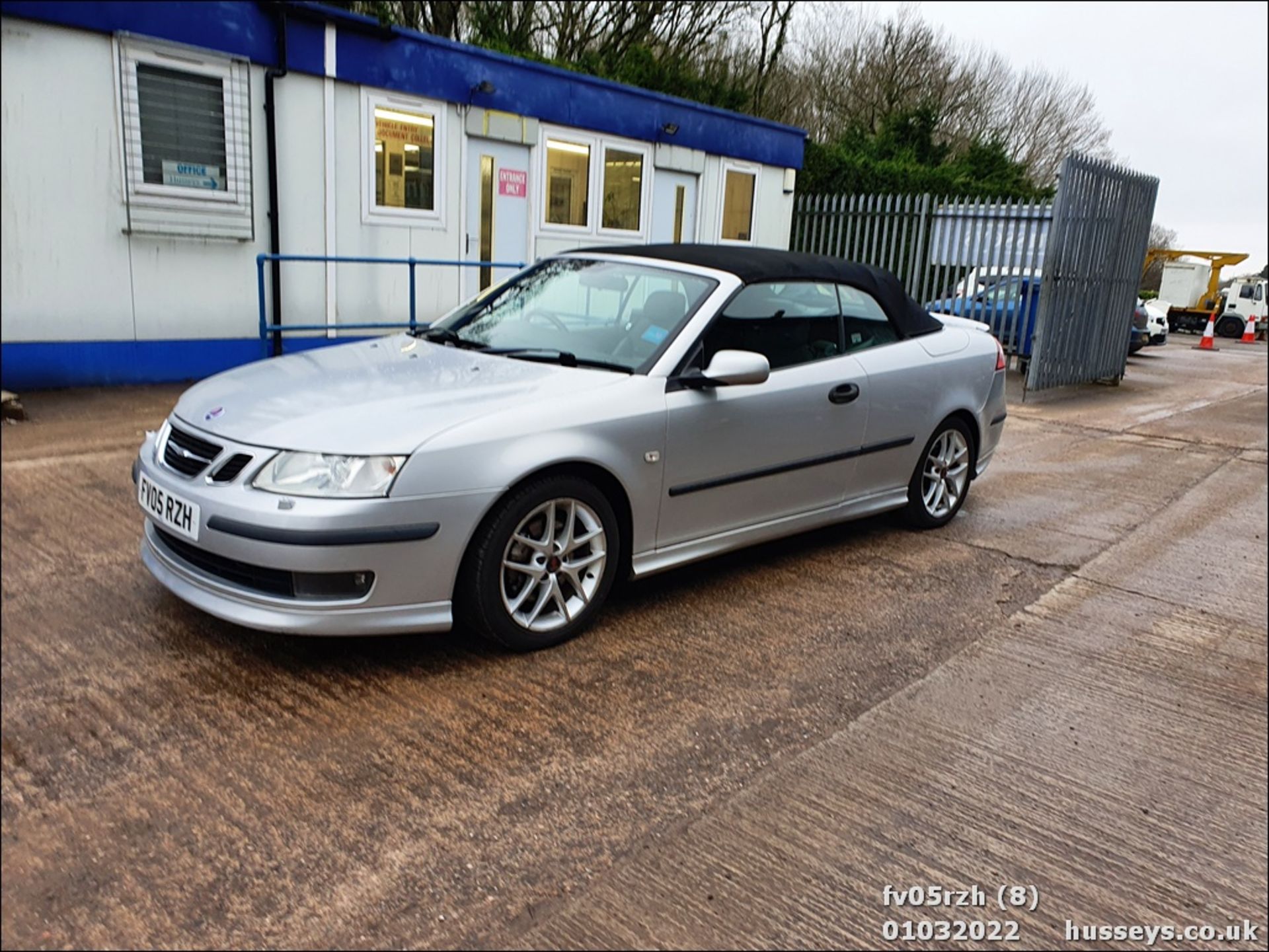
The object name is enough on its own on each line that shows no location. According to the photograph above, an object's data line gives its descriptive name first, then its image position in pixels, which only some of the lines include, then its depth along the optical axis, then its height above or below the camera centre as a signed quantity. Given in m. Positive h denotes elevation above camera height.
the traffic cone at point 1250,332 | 31.00 -1.59
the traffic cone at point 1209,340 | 25.19 -1.55
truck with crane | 25.31 -0.66
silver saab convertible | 3.08 -0.73
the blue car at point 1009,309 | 12.90 -0.57
